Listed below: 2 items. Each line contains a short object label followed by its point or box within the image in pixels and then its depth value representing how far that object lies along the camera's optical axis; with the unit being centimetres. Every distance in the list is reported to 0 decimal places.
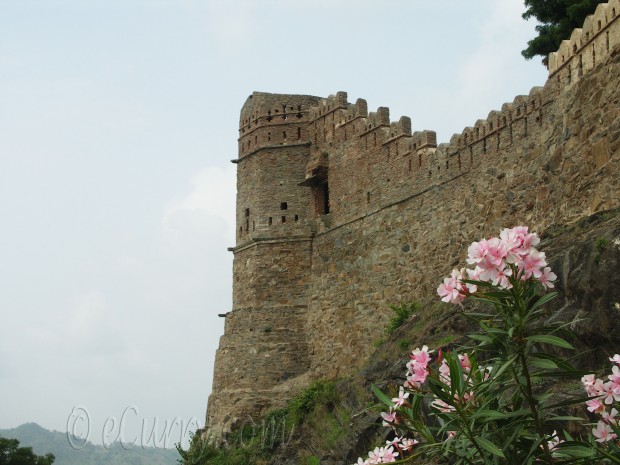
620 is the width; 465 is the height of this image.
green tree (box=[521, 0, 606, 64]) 2480
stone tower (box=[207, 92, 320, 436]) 2580
